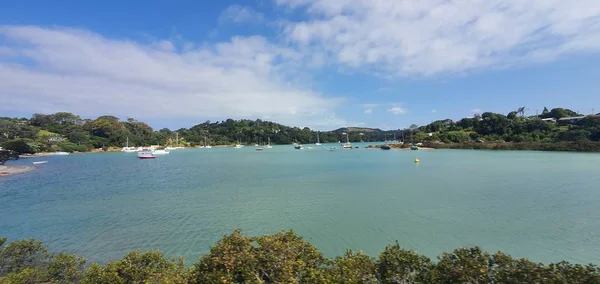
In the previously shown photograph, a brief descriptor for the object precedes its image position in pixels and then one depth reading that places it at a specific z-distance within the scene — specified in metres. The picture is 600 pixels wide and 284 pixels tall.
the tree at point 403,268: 5.33
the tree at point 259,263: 4.92
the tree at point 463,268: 4.85
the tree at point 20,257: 7.36
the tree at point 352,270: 4.77
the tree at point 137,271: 5.17
